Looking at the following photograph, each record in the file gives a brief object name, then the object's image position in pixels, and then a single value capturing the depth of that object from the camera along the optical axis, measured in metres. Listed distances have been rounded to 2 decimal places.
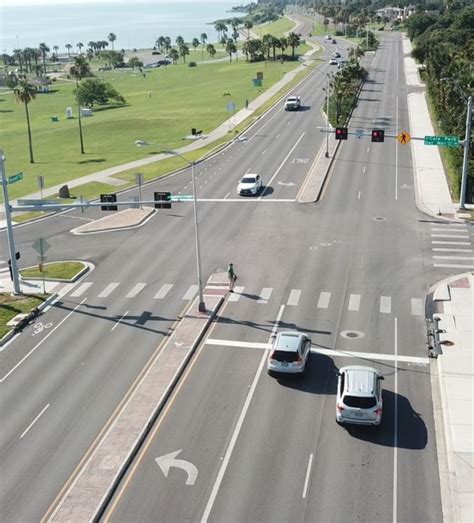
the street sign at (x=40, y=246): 42.59
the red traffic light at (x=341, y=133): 59.97
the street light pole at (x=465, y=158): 56.28
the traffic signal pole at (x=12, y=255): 43.62
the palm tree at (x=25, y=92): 92.12
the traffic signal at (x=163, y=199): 44.19
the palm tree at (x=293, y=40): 177.38
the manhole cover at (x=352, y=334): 35.95
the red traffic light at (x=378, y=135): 57.10
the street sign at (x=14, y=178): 43.66
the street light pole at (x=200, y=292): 38.40
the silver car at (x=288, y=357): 31.22
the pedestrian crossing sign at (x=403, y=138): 58.01
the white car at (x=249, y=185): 64.00
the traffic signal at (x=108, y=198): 45.72
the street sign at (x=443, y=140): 56.09
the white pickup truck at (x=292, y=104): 107.56
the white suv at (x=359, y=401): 27.02
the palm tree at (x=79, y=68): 105.69
